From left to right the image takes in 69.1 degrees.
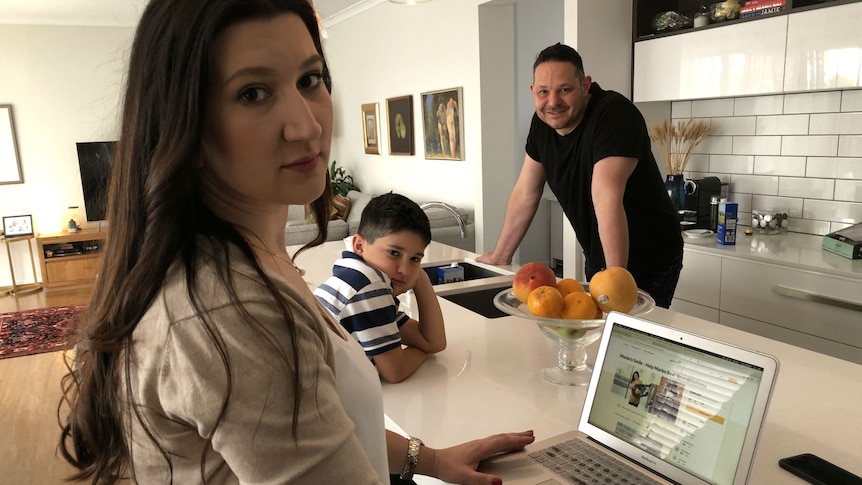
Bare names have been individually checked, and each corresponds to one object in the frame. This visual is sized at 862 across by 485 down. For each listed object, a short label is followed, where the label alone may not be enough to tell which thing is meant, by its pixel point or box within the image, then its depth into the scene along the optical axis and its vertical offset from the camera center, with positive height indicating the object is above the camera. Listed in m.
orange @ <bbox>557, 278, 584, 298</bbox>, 1.34 -0.32
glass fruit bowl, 1.30 -0.43
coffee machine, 3.29 -0.34
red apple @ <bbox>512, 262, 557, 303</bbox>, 1.37 -0.31
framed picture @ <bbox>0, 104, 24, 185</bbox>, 6.32 +0.06
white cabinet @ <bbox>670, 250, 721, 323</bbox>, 2.89 -0.73
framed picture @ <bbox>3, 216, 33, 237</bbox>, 6.31 -0.69
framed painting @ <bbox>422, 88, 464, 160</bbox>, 4.64 +0.13
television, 6.48 -0.10
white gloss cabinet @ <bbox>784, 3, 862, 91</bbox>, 2.47 +0.31
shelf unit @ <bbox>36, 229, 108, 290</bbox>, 6.36 -1.04
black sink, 2.13 -0.54
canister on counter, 2.88 -0.42
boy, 1.34 -0.31
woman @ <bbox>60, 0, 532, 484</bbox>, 0.54 -0.12
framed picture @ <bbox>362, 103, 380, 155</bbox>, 6.14 +0.14
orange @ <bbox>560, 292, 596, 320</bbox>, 1.25 -0.34
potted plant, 6.73 -0.40
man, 1.99 -0.13
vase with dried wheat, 3.41 -0.07
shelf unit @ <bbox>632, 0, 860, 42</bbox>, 3.40 +0.66
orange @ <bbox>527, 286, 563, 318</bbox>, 1.26 -0.33
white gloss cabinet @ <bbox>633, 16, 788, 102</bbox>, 2.77 +0.33
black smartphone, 0.93 -0.52
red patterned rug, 4.77 -1.42
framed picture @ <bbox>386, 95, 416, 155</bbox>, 5.41 +0.16
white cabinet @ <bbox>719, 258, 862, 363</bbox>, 2.40 -0.72
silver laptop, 0.86 -0.42
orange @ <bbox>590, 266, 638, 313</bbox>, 1.25 -0.31
